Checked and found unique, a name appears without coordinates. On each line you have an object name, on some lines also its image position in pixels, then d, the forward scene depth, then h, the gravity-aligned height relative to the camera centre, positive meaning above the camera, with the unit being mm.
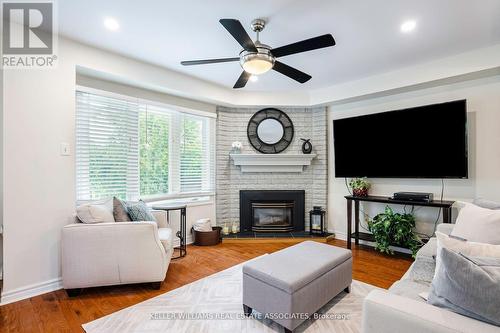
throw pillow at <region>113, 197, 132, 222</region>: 2643 -478
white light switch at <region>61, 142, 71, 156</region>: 2594 +170
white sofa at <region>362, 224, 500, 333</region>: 998 -624
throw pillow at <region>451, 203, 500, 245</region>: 1804 -443
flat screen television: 3047 +306
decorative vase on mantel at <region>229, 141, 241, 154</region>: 4434 +327
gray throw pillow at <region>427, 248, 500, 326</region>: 973 -479
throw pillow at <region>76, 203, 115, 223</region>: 2467 -467
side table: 3348 -898
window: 3076 +232
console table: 2979 -535
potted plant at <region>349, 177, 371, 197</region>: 3838 -313
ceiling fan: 1884 +957
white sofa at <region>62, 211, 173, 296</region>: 2355 -838
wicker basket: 3953 -1114
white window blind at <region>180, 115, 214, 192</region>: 4137 +184
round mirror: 4562 +621
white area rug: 1932 -1224
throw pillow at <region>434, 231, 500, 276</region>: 1409 -459
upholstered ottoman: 1803 -892
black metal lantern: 4367 -942
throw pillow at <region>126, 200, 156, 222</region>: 2754 -503
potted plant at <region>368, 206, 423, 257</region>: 3338 -882
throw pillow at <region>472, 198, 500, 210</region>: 2168 -336
